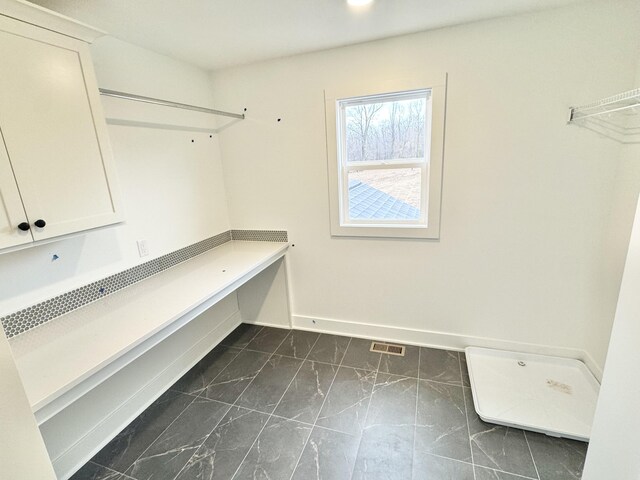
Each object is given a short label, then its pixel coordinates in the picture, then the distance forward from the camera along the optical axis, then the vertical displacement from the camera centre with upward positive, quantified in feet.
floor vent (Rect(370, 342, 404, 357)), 7.93 -4.80
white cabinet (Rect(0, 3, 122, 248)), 3.70 +0.60
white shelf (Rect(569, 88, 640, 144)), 5.43 +0.63
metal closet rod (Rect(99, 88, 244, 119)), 4.99 +1.44
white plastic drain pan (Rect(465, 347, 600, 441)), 5.50 -4.70
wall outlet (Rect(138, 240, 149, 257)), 6.50 -1.48
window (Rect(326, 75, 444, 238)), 6.98 +0.07
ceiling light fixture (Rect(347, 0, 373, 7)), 5.01 +2.71
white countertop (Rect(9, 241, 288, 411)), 3.69 -2.23
